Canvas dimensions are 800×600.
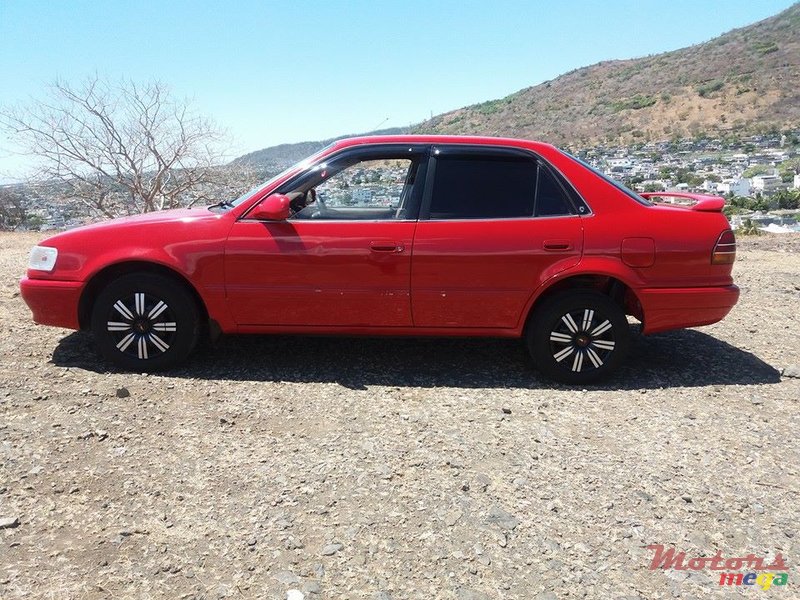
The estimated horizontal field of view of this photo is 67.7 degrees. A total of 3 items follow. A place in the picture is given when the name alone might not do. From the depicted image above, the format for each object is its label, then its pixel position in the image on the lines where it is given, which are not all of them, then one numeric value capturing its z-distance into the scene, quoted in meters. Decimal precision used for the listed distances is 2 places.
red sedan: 3.98
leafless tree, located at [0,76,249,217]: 13.23
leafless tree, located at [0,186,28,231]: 17.45
